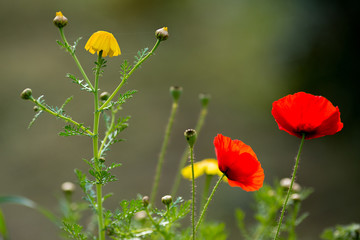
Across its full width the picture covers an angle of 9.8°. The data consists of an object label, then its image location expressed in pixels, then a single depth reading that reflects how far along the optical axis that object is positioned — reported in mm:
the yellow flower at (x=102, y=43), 1885
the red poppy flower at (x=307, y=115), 1877
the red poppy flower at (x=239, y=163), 1874
